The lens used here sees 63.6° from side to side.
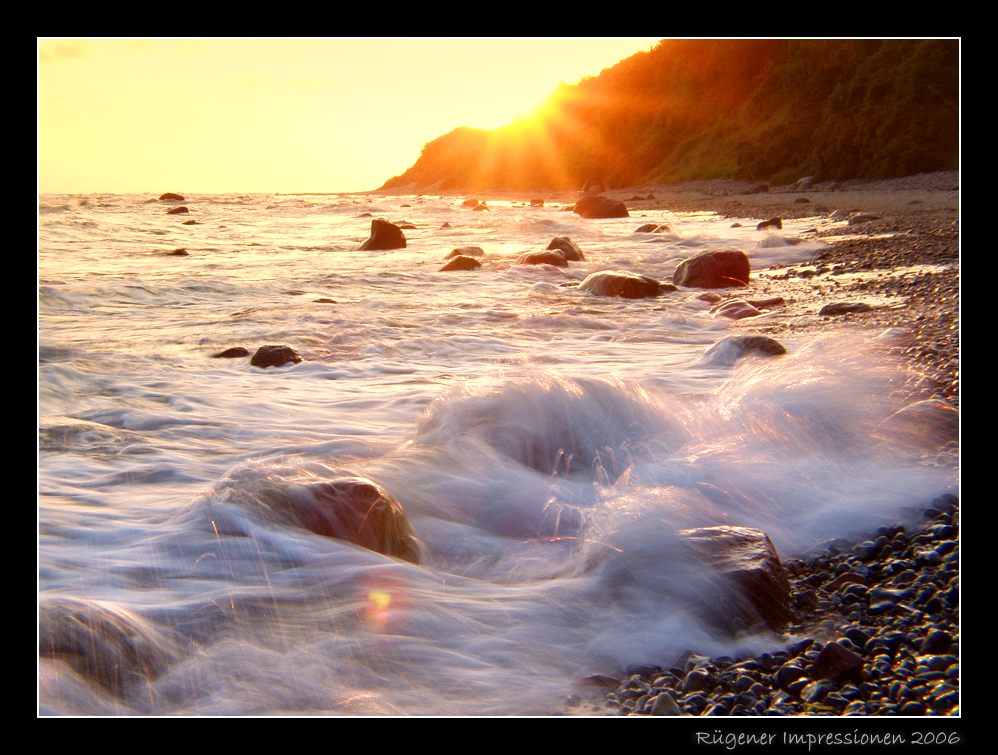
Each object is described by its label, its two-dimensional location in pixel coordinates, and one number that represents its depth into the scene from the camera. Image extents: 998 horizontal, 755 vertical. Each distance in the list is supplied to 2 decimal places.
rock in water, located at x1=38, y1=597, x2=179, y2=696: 2.32
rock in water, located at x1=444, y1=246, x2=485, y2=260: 14.46
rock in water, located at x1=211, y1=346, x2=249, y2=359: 6.59
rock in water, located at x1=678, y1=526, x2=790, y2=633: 2.62
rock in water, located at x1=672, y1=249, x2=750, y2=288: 10.32
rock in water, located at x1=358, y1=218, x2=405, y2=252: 17.05
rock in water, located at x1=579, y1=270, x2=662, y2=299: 9.76
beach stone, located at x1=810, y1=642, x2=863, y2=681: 2.29
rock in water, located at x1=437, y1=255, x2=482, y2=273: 12.88
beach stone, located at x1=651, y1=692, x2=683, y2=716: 2.22
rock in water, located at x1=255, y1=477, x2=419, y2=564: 3.14
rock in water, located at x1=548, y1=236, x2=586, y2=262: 13.77
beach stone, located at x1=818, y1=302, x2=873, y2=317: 7.14
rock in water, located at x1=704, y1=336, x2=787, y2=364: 5.84
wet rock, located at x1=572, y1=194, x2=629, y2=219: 26.47
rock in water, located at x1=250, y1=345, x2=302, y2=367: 6.30
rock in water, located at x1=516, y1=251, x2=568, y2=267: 12.87
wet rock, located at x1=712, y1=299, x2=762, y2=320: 8.05
